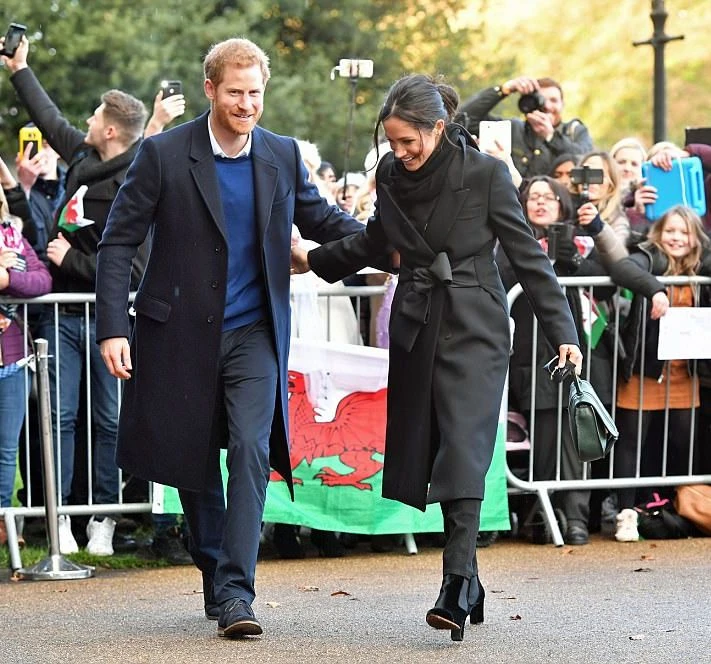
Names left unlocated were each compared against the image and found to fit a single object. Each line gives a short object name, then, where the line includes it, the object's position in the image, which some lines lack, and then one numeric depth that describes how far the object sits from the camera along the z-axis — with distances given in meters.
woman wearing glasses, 8.67
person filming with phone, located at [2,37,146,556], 8.28
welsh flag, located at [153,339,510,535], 8.25
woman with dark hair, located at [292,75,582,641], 6.02
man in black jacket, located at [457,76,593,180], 9.85
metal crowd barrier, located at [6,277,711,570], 8.16
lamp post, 16.33
